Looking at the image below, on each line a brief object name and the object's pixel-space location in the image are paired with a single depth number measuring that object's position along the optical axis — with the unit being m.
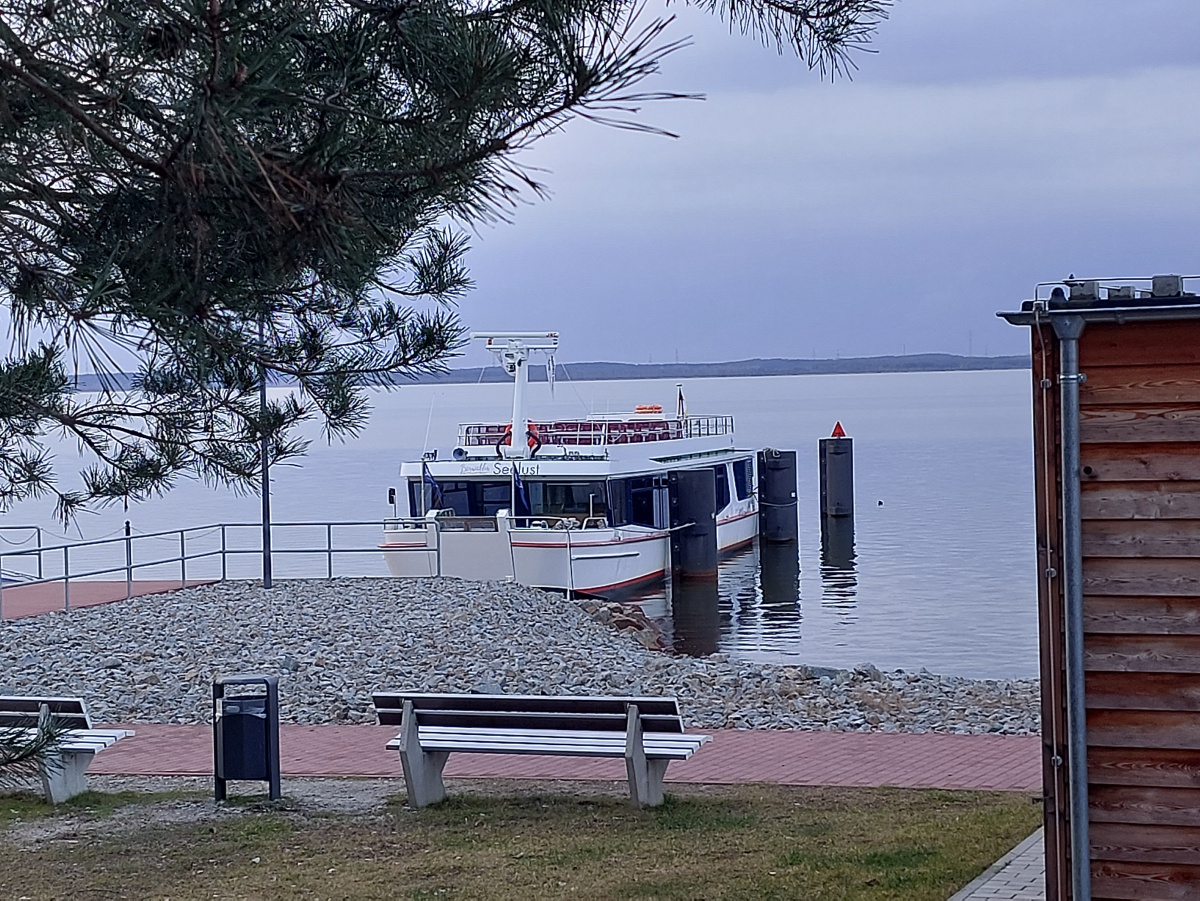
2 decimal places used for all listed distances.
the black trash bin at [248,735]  8.52
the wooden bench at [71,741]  8.48
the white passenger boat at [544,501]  28.77
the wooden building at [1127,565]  5.04
